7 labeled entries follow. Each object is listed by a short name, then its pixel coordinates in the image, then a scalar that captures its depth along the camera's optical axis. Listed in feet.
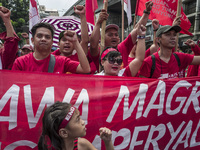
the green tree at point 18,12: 63.59
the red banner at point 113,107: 6.25
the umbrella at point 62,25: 13.43
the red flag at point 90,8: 12.43
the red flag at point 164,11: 13.43
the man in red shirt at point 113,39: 9.19
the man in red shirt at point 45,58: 7.20
